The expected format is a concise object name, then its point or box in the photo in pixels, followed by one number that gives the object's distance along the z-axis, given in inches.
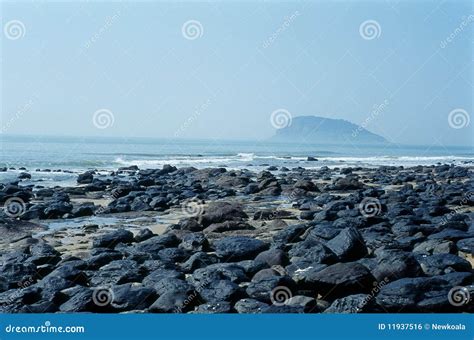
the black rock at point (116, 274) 337.1
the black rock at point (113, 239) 455.8
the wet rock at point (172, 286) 297.6
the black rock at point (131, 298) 293.7
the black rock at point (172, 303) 283.9
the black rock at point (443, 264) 345.1
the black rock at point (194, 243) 432.5
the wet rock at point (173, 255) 402.3
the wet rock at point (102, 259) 377.4
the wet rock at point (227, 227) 526.8
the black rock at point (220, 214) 560.1
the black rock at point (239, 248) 399.2
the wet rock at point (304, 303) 278.5
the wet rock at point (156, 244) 426.6
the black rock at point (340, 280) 306.3
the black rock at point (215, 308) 280.7
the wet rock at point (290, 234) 462.9
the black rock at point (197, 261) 369.7
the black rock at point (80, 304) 286.0
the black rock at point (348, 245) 376.8
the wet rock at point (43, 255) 392.5
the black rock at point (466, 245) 417.1
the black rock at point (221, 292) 292.4
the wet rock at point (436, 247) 396.0
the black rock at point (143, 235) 478.9
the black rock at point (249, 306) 276.6
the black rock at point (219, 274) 321.1
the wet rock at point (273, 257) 370.3
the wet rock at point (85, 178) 1114.5
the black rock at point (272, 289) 299.0
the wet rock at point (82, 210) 655.8
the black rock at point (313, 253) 359.6
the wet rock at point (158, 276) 324.8
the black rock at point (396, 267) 322.7
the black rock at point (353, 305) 272.4
